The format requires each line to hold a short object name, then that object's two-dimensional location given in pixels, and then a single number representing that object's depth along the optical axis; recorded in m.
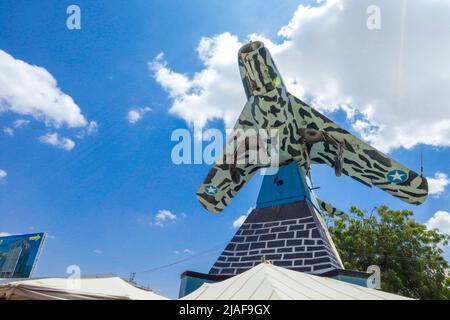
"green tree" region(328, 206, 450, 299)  14.61
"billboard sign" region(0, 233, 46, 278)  18.45
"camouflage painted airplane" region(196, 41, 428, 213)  8.77
